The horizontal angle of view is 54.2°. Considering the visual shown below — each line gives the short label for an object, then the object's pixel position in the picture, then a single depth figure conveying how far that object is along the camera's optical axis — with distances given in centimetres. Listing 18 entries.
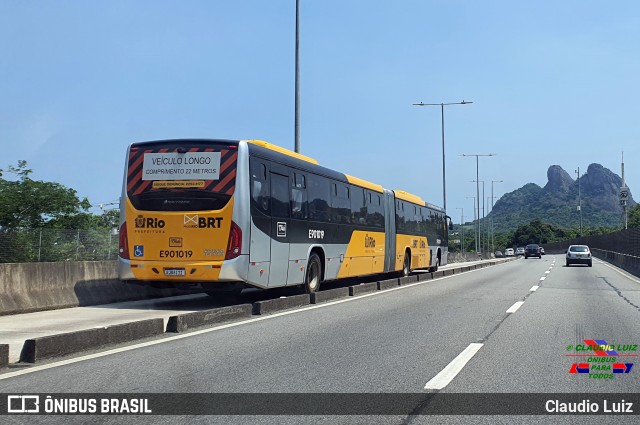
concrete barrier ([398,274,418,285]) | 2162
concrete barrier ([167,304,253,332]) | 962
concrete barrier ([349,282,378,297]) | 1682
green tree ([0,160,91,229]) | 3625
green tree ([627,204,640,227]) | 12006
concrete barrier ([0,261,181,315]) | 1145
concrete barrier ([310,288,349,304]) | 1444
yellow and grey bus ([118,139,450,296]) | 1221
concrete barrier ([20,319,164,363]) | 719
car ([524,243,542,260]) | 7081
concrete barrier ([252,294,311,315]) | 1200
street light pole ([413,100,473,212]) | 5069
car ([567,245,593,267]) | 4316
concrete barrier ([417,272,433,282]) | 2454
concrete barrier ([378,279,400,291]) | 1939
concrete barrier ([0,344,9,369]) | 689
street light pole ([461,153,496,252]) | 6861
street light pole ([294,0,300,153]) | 2181
